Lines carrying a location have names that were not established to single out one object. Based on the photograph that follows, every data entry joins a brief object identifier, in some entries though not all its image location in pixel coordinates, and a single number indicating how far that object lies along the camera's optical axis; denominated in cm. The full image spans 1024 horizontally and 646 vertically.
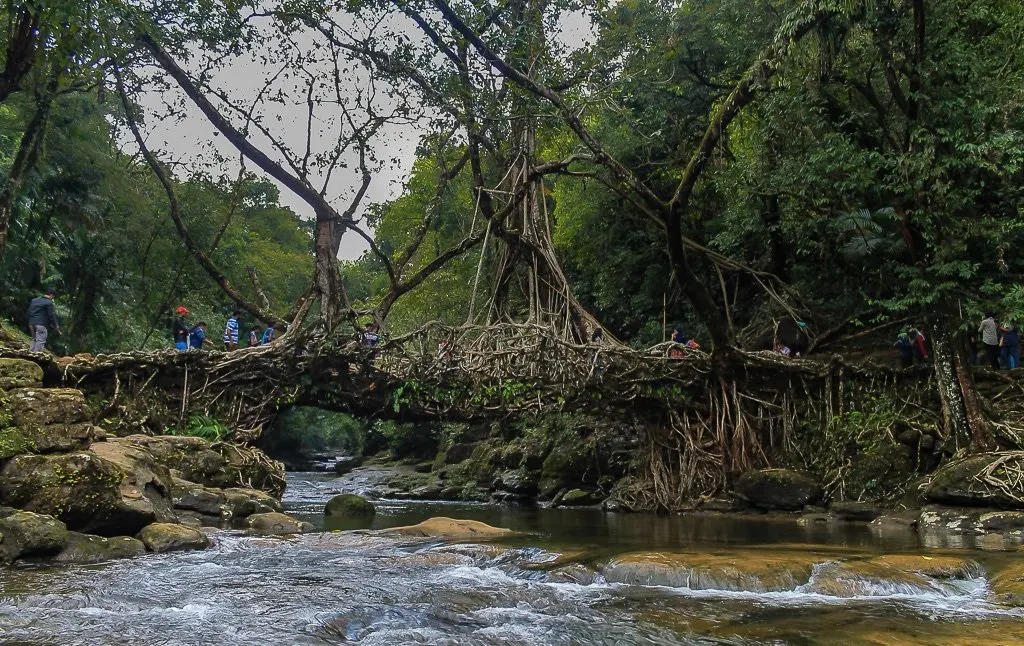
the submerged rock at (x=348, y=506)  1631
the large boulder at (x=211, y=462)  1308
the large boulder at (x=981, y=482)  1172
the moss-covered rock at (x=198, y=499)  1196
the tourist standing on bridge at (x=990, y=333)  1448
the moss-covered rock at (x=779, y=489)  1503
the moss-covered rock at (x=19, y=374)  1047
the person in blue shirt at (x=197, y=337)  1773
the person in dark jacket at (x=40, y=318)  1493
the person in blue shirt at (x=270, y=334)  1840
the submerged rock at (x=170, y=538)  899
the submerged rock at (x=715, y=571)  721
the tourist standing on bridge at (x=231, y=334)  1797
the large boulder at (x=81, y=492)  822
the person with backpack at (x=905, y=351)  1603
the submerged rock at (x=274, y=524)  1158
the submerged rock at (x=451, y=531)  1097
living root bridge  1546
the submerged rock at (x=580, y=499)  1983
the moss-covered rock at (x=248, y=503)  1234
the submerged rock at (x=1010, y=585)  636
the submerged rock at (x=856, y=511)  1377
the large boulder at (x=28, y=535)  759
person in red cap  1787
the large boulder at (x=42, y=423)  855
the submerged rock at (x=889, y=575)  695
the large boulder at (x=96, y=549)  799
